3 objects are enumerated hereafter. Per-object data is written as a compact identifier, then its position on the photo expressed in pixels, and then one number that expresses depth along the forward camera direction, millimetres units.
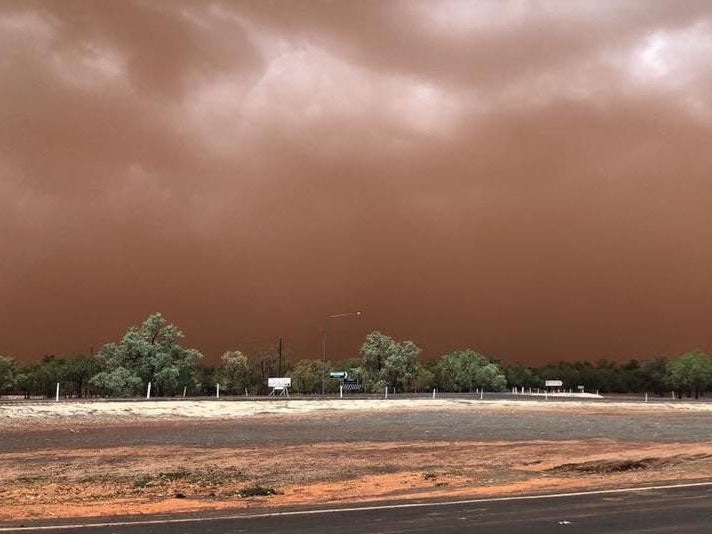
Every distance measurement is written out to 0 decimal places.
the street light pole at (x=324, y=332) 117688
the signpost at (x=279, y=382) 122000
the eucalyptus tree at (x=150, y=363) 118062
